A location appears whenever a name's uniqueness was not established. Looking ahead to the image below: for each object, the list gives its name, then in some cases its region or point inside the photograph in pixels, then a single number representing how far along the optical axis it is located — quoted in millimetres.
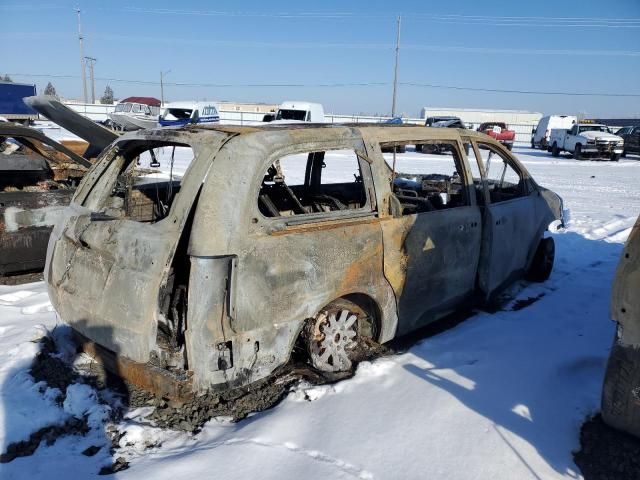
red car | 28450
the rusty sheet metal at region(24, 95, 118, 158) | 5582
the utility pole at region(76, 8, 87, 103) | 54875
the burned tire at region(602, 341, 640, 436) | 2604
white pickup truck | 23891
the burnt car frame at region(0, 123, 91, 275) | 4984
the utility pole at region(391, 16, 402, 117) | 40219
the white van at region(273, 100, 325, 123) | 26078
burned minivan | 2793
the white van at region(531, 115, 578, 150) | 31142
